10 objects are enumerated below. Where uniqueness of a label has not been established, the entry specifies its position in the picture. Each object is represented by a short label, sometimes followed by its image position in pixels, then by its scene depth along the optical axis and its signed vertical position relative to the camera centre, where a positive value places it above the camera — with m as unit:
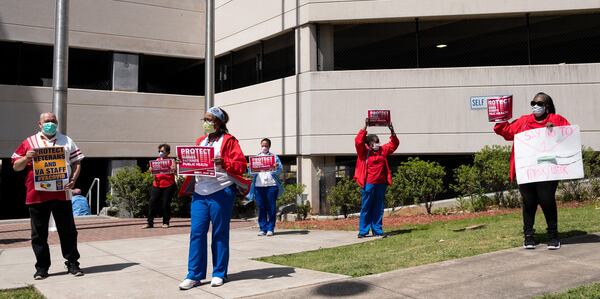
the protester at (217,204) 5.38 -0.24
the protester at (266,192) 9.93 -0.21
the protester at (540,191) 6.23 -0.15
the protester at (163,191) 11.55 -0.20
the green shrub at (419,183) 13.02 -0.08
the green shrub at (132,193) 15.72 -0.32
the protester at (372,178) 8.83 +0.04
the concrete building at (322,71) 15.27 +3.69
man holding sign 5.96 -0.04
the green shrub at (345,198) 14.23 -0.49
